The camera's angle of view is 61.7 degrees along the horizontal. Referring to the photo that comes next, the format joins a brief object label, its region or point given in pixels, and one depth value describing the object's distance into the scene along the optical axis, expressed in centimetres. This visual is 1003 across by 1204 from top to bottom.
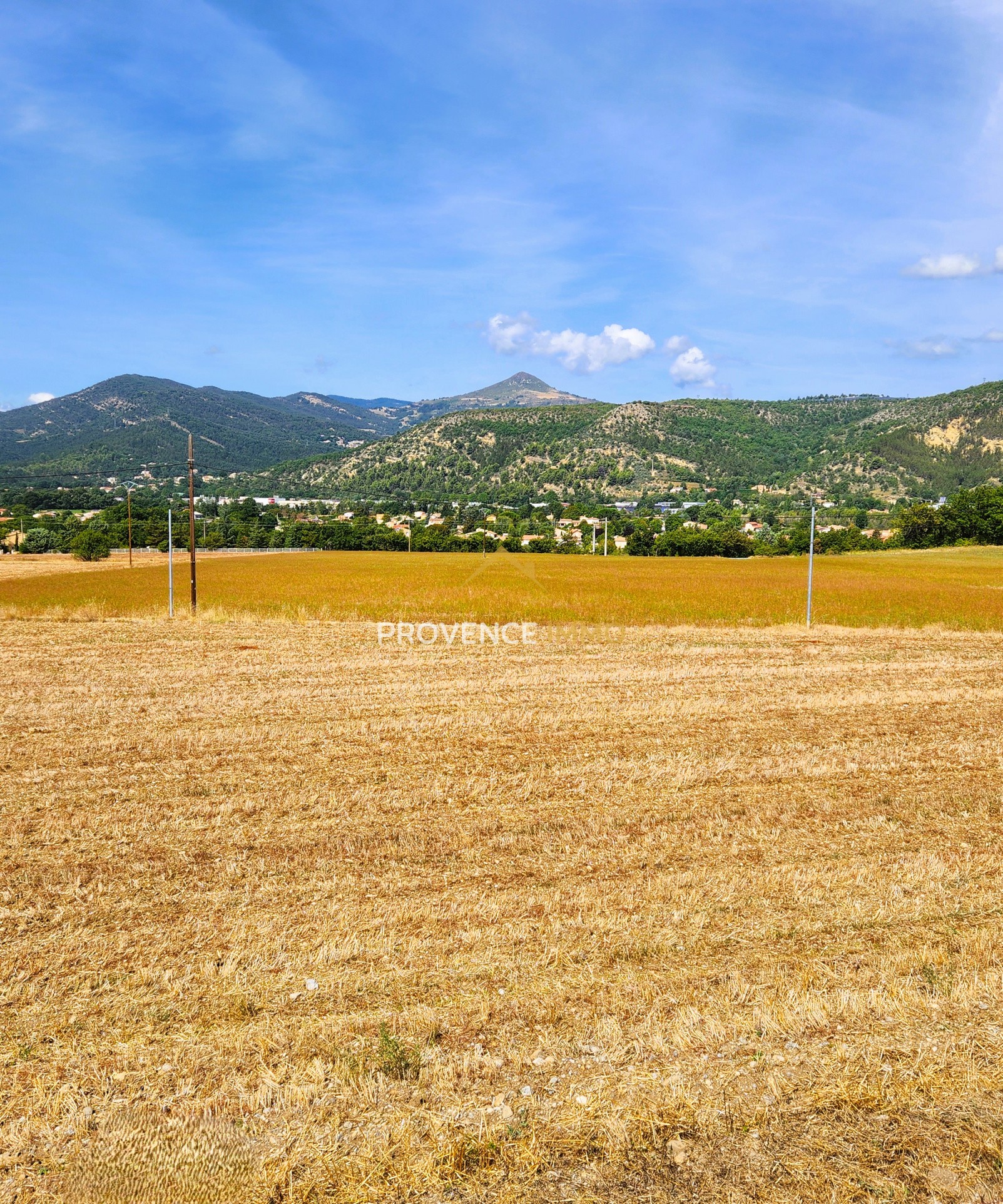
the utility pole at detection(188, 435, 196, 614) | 3497
